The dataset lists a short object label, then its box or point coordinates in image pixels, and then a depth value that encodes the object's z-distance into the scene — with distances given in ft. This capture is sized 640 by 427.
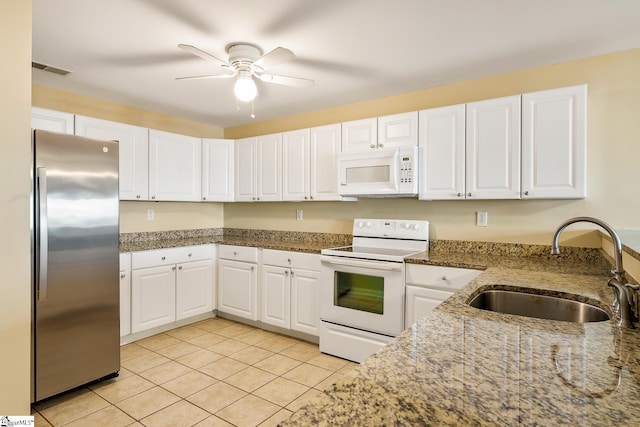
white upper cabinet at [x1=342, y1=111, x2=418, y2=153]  9.72
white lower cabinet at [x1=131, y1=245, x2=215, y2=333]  10.70
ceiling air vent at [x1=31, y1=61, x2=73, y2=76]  8.72
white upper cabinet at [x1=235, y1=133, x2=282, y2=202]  12.58
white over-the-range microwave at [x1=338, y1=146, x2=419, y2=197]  9.44
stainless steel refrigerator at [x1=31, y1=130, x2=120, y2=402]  7.07
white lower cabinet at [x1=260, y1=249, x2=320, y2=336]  10.61
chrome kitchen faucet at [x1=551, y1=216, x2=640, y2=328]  3.61
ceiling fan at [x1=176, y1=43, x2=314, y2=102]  7.45
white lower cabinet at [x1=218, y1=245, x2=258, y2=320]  11.93
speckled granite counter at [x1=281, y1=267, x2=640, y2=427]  1.99
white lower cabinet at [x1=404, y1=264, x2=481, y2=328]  7.94
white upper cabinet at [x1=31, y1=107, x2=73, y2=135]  9.14
